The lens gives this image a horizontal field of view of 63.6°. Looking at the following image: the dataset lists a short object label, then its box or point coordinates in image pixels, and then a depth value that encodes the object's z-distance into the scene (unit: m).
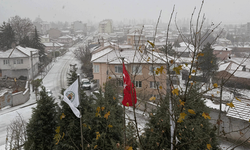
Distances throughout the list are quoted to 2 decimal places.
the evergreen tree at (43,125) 8.36
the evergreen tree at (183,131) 6.61
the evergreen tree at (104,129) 7.49
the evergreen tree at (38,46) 39.66
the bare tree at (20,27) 45.97
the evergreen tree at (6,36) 39.06
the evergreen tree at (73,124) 8.05
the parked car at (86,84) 25.17
